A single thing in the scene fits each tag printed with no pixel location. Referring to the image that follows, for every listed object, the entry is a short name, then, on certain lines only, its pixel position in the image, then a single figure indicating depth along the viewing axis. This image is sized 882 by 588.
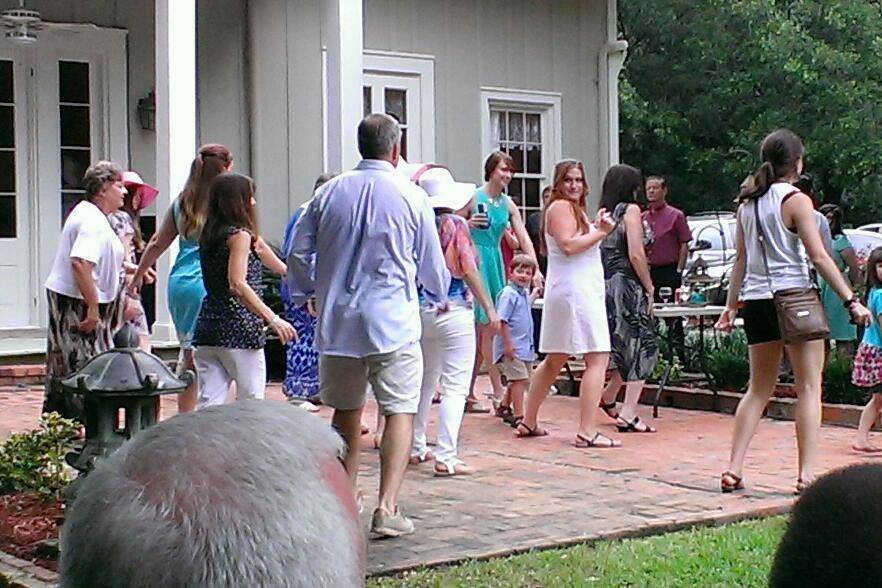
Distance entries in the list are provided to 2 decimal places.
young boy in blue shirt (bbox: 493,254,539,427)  14.79
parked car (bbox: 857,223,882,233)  46.30
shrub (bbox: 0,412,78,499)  10.17
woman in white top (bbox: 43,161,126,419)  12.37
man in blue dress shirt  9.15
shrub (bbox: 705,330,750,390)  16.78
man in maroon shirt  19.16
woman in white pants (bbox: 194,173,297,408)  9.99
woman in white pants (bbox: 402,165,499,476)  11.54
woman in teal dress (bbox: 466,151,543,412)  15.12
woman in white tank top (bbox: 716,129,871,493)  10.49
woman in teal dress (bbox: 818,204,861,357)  16.61
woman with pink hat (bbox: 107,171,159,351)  13.03
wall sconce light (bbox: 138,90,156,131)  20.83
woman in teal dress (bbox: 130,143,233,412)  10.65
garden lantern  8.07
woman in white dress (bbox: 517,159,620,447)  13.00
